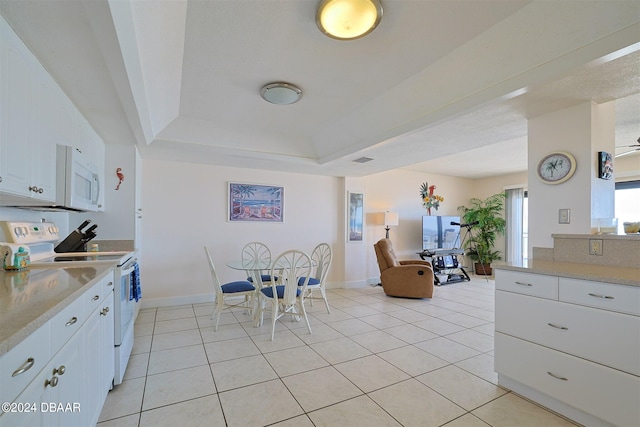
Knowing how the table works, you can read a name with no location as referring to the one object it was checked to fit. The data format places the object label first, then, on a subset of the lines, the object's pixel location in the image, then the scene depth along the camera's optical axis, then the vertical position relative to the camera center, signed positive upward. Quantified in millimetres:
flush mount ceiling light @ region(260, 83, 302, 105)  2600 +1160
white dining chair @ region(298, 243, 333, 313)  3646 -817
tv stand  6086 -1068
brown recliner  4691 -1000
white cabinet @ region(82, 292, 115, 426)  1438 -833
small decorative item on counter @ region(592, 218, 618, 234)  2330 -40
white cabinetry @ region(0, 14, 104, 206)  1405 +520
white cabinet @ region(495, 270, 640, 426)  1542 -776
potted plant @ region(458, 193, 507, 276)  6760 -283
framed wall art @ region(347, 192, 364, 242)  5637 -8
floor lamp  5887 -19
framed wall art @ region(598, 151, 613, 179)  2445 +481
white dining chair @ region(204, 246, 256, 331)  3289 -904
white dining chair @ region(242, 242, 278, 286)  4617 -592
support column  2426 +399
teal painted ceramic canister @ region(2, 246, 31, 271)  1681 -295
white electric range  1979 -376
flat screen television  6531 -351
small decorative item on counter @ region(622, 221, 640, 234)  2170 -50
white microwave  2008 +253
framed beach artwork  4633 +209
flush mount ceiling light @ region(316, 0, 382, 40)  1641 +1203
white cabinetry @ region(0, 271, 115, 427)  807 -589
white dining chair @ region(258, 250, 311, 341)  3164 -889
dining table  3275 -618
